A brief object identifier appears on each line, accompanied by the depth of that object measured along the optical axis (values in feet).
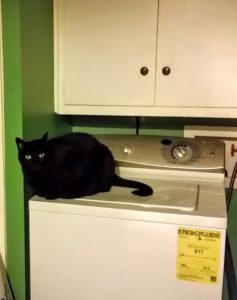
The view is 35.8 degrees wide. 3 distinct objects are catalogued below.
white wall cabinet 4.23
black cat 3.57
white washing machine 3.21
